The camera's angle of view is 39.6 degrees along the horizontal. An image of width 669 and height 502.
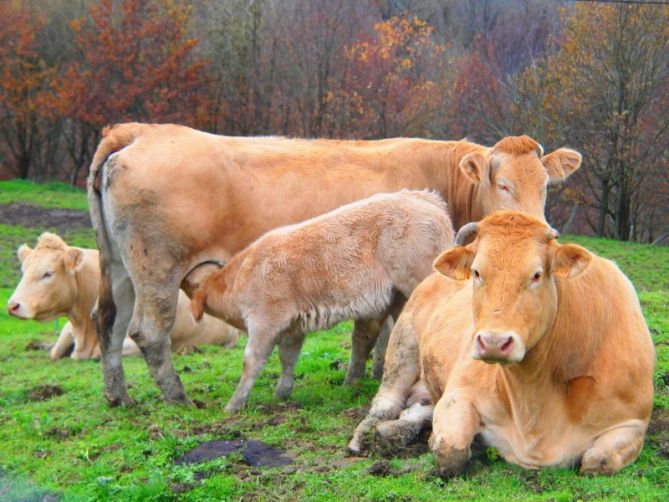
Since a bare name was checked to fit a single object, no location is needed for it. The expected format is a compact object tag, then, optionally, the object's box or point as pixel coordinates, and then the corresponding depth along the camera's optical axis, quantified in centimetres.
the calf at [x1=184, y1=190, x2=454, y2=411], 825
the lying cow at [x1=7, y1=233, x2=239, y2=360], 1254
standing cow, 866
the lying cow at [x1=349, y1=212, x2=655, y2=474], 532
